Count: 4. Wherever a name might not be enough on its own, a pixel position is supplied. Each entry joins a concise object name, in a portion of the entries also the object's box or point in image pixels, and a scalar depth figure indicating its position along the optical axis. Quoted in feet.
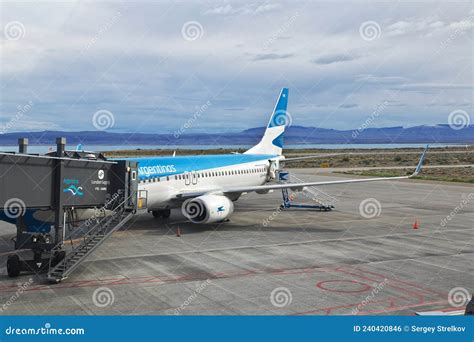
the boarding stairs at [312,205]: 142.34
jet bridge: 64.03
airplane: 105.19
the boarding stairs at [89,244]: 66.59
